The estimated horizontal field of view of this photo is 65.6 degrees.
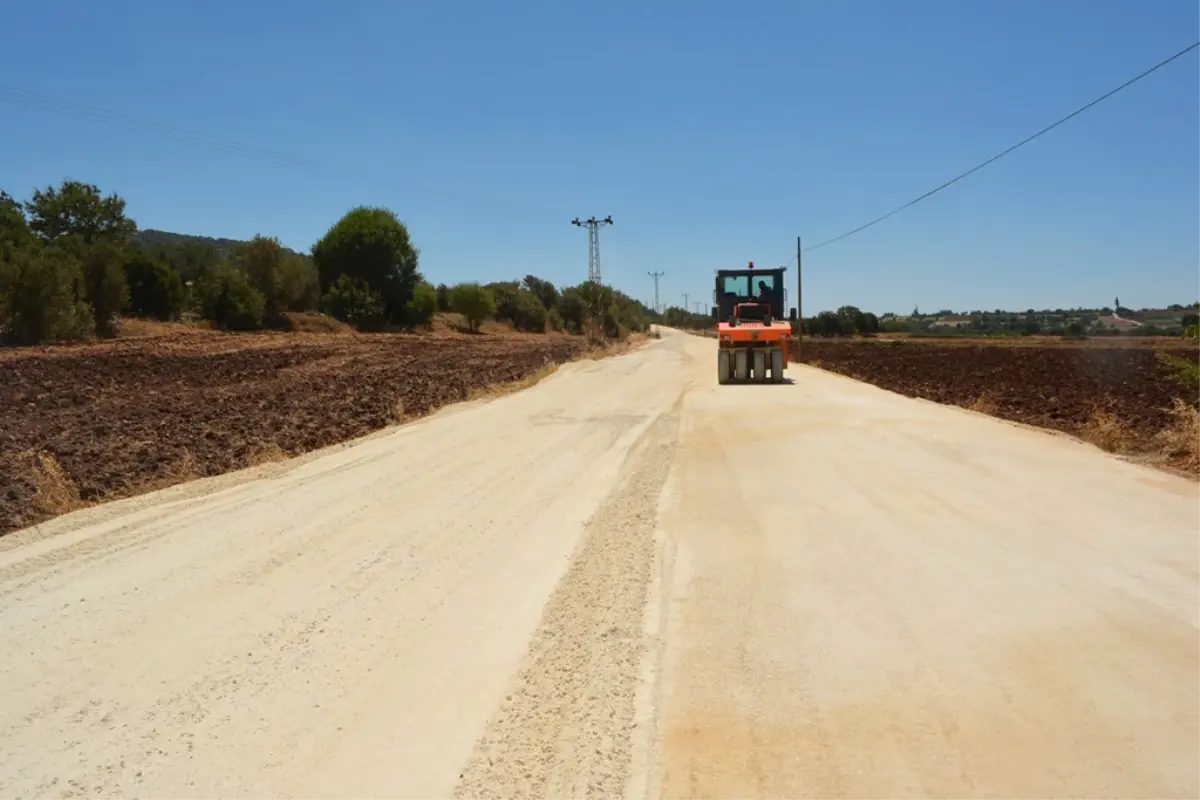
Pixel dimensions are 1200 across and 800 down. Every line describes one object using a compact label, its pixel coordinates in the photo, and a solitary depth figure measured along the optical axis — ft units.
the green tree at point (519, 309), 328.70
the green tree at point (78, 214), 217.36
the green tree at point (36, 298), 119.03
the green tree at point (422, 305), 255.91
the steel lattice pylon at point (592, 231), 202.50
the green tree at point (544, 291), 373.32
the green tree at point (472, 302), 286.25
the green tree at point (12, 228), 139.13
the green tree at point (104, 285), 143.95
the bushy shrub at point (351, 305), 232.73
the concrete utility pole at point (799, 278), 157.99
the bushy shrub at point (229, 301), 186.91
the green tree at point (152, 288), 169.99
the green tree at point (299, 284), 215.10
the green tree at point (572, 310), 358.64
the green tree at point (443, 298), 309.63
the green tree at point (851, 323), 374.22
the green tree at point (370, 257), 246.47
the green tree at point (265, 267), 206.49
